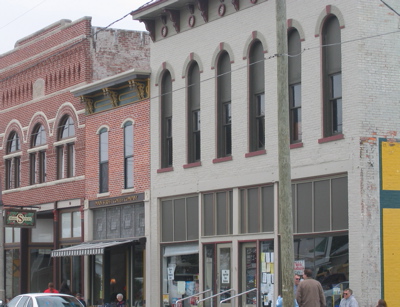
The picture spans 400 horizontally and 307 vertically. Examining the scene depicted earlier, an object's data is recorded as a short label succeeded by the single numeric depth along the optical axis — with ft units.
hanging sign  116.06
